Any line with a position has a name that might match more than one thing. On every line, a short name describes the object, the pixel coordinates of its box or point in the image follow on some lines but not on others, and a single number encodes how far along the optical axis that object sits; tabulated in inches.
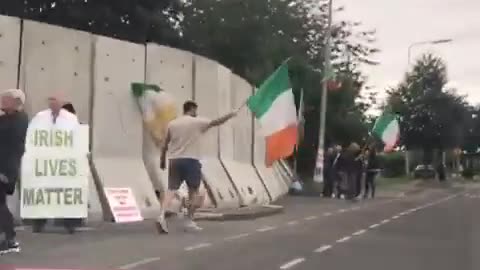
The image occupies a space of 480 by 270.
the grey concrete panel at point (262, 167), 1009.5
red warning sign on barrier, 600.7
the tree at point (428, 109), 2711.6
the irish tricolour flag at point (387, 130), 1384.1
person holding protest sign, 527.8
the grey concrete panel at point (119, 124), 643.5
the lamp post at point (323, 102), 1270.9
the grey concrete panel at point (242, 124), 934.4
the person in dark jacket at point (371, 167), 1213.3
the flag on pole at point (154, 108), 683.4
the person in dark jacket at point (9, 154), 410.0
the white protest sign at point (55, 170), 525.0
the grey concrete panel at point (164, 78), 698.2
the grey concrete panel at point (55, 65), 589.3
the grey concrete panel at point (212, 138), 786.8
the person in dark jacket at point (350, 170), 1139.9
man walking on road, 552.7
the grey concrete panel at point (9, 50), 568.1
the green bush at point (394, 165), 2726.4
